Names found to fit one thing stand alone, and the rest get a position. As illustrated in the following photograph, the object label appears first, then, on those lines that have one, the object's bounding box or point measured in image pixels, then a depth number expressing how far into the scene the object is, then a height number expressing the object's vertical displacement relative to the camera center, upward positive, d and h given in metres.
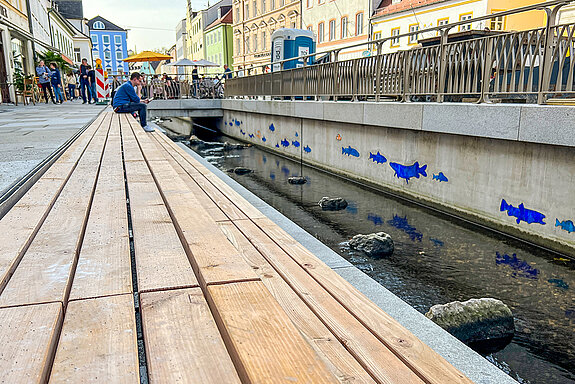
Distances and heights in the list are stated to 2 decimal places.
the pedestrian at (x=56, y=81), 19.93 +0.67
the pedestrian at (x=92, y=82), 21.68 +0.68
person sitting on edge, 11.34 -0.10
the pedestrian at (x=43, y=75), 18.72 +0.85
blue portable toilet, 18.59 +2.09
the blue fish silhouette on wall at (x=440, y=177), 7.22 -1.27
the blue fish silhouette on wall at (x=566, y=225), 5.16 -1.43
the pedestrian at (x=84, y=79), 20.69 +0.78
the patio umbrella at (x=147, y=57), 27.20 +2.27
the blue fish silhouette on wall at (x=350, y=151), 9.94 -1.20
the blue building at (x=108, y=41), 86.81 +10.19
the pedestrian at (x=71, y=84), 26.90 +0.72
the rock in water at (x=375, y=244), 5.52 -1.77
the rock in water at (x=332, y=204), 7.86 -1.81
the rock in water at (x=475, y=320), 3.54 -1.71
